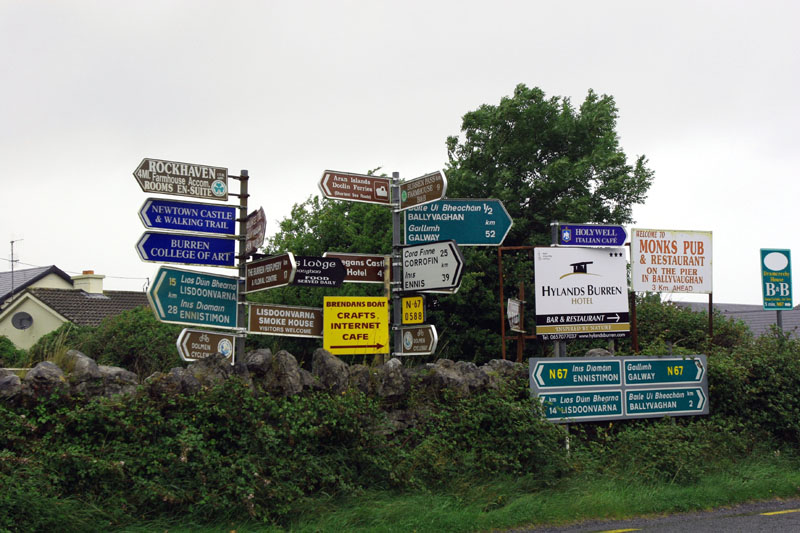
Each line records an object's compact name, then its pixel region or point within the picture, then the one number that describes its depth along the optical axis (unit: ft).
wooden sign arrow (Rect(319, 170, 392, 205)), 36.06
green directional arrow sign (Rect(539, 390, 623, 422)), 34.35
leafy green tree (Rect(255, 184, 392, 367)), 62.28
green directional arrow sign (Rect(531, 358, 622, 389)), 34.45
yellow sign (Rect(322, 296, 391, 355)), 33.91
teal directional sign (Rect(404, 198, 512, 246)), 38.09
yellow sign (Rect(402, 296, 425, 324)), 36.52
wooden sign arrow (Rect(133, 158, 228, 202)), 30.91
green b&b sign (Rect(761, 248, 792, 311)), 45.39
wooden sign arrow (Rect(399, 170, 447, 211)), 35.47
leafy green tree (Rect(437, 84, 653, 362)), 76.79
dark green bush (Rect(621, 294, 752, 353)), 58.49
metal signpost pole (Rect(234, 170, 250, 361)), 32.30
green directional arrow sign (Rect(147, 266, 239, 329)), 29.94
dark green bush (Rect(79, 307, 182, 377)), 57.16
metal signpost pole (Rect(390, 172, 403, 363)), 36.65
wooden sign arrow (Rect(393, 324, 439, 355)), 35.60
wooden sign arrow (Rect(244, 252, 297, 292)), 29.60
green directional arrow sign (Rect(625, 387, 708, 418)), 36.81
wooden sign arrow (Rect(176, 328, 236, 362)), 30.35
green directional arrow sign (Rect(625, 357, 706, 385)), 37.11
